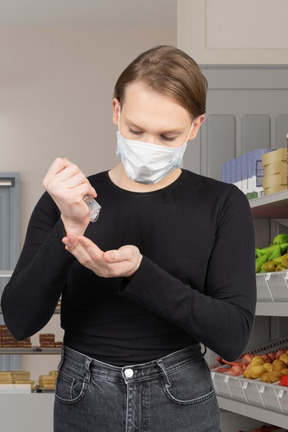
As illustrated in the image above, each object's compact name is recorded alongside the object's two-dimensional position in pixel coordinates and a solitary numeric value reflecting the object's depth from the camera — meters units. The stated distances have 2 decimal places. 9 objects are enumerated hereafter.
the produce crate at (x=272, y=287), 2.99
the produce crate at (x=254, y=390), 2.95
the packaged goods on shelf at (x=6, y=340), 4.82
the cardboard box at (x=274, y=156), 3.28
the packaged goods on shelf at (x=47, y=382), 4.78
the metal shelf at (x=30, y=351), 4.77
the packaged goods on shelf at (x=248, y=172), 3.57
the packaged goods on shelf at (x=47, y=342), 4.94
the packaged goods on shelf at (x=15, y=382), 4.77
